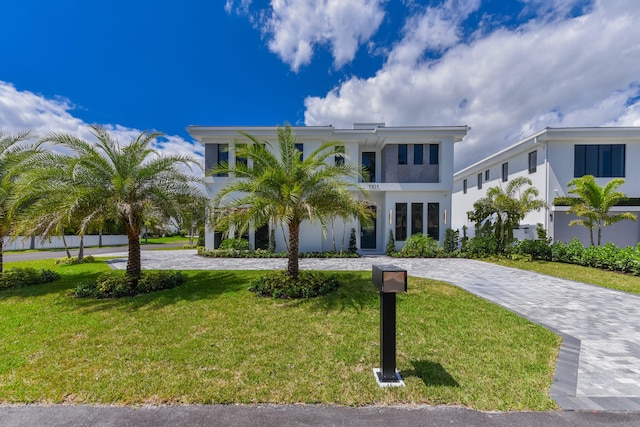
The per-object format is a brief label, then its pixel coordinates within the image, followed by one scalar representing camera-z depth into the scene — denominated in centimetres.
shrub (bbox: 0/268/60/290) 841
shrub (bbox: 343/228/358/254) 1498
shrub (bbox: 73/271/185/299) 709
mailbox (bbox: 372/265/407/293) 337
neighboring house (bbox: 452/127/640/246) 1479
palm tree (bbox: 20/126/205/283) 668
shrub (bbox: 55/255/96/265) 1327
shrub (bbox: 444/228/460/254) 1496
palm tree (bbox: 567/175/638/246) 1225
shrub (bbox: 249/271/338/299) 697
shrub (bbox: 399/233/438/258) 1460
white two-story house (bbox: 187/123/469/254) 1540
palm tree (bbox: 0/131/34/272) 788
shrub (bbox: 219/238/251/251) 1512
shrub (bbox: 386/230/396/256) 1508
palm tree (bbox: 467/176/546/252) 1359
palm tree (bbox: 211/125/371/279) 706
